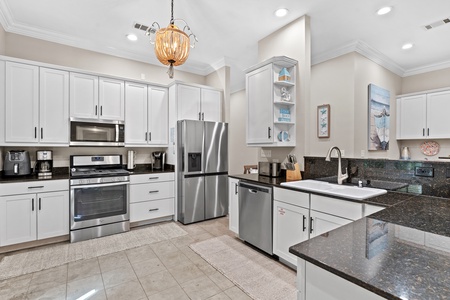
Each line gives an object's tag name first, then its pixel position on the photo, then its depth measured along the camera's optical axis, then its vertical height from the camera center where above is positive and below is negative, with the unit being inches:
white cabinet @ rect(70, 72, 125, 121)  133.0 +32.0
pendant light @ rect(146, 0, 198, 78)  86.7 +40.8
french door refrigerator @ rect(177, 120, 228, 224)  150.8 -14.9
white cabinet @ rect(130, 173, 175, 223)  142.9 -32.3
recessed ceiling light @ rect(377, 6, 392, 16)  109.4 +69.6
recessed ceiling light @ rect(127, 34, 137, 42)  136.6 +69.6
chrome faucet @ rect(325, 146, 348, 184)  93.0 -10.7
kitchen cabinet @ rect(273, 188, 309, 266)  86.8 -29.2
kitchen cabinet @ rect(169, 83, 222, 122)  157.9 +34.7
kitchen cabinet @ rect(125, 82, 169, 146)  151.2 +24.0
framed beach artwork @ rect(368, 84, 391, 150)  158.1 +23.8
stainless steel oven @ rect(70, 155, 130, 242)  122.8 -29.3
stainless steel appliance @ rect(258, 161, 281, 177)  119.6 -10.7
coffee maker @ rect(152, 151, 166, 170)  165.6 -8.3
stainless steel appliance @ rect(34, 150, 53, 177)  127.5 -7.9
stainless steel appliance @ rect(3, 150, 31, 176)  117.1 -7.8
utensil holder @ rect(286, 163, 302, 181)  108.0 -12.1
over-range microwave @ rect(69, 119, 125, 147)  133.0 +9.9
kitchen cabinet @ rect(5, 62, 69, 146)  116.0 +23.8
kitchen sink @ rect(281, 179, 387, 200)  75.0 -15.2
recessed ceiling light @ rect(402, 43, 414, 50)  146.6 +69.4
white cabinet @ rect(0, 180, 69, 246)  106.9 -31.7
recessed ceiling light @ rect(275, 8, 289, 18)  108.9 +68.4
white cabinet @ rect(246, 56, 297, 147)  113.7 +24.0
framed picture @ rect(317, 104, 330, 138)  160.4 +21.0
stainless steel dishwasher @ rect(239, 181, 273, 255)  101.7 -31.9
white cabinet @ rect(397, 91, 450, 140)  165.0 +26.4
